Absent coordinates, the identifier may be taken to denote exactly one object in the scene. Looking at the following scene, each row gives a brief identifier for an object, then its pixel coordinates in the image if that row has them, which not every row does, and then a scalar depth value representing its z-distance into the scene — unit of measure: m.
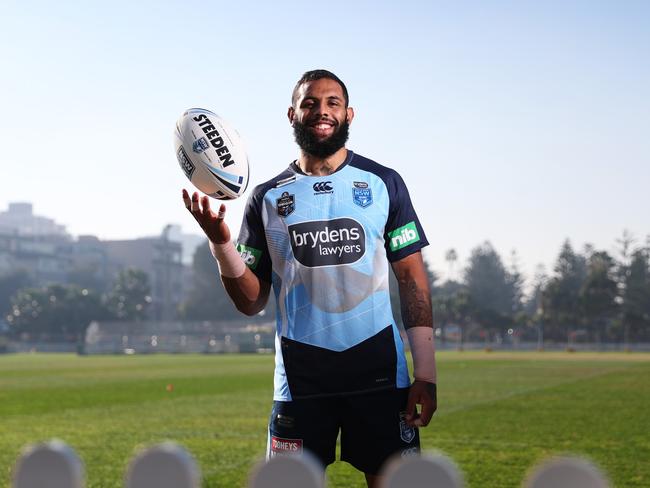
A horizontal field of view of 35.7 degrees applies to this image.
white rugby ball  4.69
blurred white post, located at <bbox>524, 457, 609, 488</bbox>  2.03
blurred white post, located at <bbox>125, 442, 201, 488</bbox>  2.19
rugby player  4.40
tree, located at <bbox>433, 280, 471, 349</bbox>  129.25
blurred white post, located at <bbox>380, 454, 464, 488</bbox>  2.07
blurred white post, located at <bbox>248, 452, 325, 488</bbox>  2.18
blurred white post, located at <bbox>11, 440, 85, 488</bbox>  2.24
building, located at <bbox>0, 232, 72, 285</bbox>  176.50
